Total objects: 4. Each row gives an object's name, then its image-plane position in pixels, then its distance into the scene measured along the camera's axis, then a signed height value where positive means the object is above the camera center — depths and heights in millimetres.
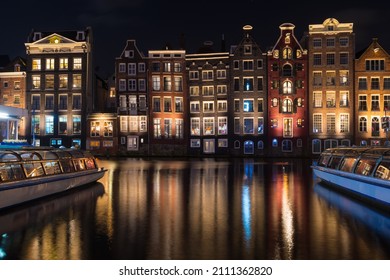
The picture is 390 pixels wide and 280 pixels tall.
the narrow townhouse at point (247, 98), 69250 +8600
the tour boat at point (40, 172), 15578 -1169
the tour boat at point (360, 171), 16625 -1254
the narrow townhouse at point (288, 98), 67938 +8431
